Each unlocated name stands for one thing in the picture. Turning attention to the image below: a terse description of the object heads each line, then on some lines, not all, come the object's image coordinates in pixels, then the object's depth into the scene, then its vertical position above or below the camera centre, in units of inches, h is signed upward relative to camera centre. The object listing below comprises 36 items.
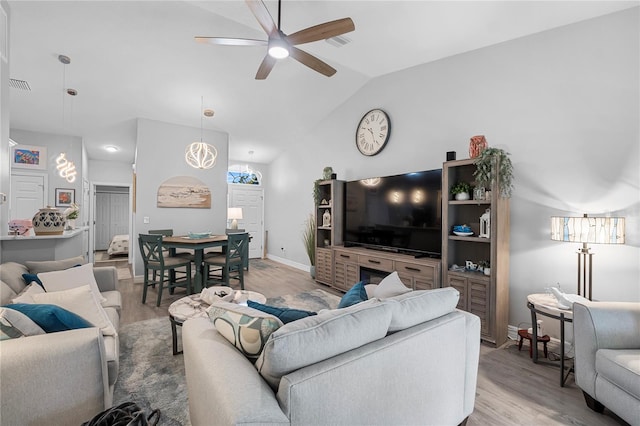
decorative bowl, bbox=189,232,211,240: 176.1 -14.6
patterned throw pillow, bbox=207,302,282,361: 46.3 -19.5
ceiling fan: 86.9 +59.9
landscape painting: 207.5 +14.5
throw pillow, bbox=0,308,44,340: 53.7 -22.4
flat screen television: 139.9 +0.8
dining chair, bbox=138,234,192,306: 149.0 -27.4
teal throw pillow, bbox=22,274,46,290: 92.1 -21.9
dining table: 158.2 -18.7
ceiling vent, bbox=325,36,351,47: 133.9 +83.9
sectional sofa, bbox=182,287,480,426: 38.5 -24.2
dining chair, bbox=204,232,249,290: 163.6 -27.1
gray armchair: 63.5 -32.9
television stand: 131.7 -27.5
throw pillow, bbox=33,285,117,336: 74.6 -25.0
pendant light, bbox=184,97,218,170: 174.7 +39.2
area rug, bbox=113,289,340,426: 73.9 -50.1
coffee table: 90.8 -32.6
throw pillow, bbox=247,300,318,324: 53.3 -19.3
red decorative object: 119.4 +29.9
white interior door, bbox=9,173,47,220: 209.8 +12.5
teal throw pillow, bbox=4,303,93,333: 59.4 -22.5
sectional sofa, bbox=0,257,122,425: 49.1 -30.9
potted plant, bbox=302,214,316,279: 216.7 -20.8
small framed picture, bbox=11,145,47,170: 209.3 +40.7
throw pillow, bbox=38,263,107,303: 90.0 -22.6
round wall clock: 173.5 +52.8
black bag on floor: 44.8 -33.8
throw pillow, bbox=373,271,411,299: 75.7 -20.3
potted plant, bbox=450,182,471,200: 125.2 +11.3
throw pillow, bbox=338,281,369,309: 69.4 -20.9
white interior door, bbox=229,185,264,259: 289.9 +2.4
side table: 84.4 -29.6
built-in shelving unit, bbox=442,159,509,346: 111.3 -17.1
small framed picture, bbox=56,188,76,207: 223.8 +11.5
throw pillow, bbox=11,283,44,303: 72.2 -22.7
